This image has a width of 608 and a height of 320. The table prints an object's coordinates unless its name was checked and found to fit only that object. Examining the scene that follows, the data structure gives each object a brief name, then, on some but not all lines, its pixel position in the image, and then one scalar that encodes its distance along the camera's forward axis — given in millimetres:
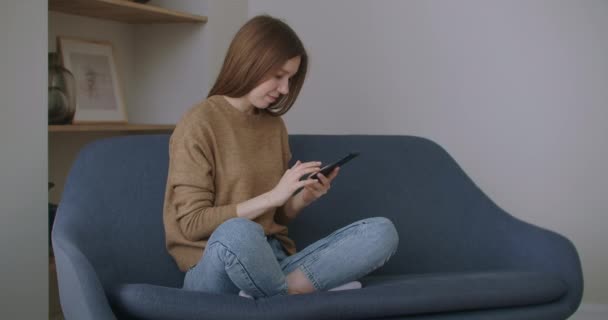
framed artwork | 2992
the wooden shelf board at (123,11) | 2830
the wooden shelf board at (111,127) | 2684
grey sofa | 1798
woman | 1908
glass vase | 2799
